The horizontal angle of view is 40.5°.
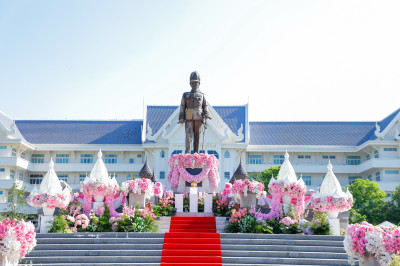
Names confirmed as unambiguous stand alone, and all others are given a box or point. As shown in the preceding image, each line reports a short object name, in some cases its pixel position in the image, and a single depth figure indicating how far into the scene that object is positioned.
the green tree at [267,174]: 48.28
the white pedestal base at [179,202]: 24.10
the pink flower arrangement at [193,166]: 26.36
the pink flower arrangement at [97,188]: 22.06
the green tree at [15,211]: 35.41
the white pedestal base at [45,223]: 20.49
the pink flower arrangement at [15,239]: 13.71
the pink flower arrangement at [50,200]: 20.75
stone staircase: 17.48
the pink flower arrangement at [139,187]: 22.02
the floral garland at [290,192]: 21.86
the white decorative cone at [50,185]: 21.19
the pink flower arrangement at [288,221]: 20.41
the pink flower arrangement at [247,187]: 22.38
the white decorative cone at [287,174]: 22.03
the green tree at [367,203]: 39.87
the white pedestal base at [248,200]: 22.52
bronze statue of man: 26.84
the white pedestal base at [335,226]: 20.59
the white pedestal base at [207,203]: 23.97
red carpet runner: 17.48
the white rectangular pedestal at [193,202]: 24.05
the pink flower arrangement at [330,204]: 20.78
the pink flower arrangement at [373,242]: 13.66
